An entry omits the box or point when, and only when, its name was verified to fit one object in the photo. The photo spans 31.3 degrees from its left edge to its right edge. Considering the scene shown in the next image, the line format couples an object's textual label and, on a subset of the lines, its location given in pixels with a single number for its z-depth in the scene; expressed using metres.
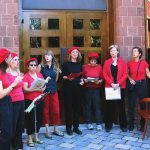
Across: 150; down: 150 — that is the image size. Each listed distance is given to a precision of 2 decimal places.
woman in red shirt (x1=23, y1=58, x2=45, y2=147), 4.87
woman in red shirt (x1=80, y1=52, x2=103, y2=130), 5.68
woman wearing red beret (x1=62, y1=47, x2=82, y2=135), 5.40
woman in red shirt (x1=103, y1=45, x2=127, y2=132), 5.52
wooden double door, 5.83
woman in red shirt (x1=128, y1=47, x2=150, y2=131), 5.60
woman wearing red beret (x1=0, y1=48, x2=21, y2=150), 3.73
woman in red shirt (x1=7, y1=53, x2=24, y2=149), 4.37
